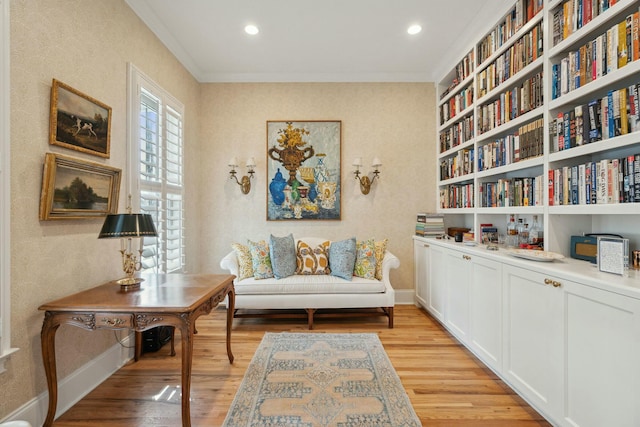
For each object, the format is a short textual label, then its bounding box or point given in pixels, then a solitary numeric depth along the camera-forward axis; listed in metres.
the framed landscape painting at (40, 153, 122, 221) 1.82
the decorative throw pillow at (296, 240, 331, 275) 3.73
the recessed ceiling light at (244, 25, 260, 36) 3.11
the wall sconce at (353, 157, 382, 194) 4.16
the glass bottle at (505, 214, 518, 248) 2.66
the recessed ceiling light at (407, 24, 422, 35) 3.14
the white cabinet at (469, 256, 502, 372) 2.31
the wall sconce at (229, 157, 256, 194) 4.07
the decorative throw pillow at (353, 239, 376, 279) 3.61
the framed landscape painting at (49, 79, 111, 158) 1.87
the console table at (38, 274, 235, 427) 1.69
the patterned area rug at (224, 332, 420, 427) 1.89
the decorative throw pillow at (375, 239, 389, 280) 3.65
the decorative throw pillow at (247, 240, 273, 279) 3.57
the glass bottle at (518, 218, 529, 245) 2.59
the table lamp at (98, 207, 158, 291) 1.97
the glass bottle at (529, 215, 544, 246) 2.44
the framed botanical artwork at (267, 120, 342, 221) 4.19
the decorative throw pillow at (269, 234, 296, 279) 3.60
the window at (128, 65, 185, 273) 2.70
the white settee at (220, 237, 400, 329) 3.38
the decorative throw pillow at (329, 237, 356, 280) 3.58
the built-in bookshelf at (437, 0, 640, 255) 1.69
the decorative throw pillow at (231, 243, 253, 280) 3.61
